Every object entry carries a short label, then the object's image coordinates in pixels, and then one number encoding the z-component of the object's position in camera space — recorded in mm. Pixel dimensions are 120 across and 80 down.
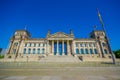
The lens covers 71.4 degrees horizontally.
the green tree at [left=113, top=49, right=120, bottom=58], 59456
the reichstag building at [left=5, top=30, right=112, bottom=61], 52969
